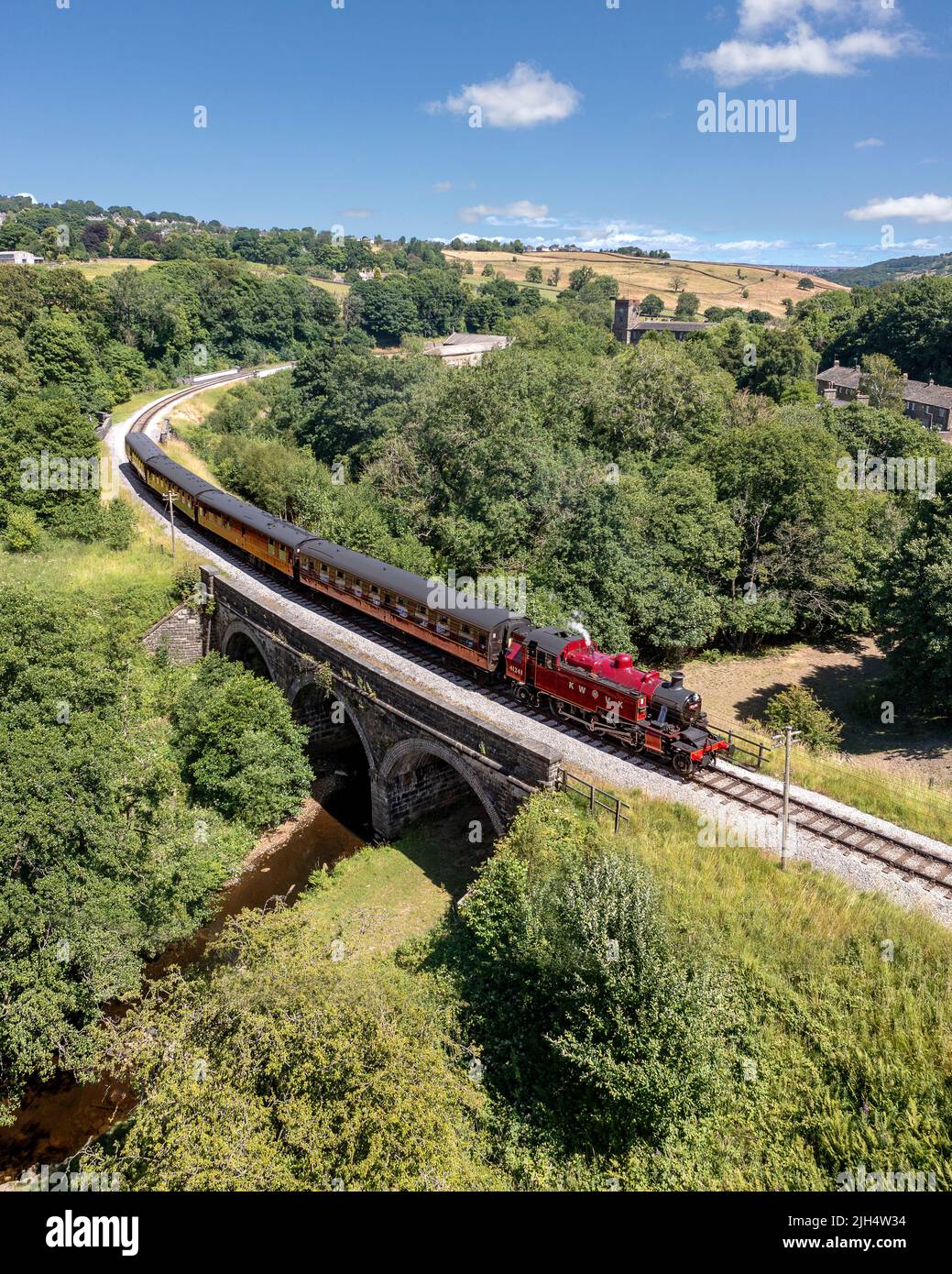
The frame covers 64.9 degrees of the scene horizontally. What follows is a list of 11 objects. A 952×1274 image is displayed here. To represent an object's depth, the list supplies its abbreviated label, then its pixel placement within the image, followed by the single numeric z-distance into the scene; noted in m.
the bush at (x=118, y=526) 45.50
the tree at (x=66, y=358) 65.56
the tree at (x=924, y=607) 29.34
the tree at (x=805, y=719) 28.73
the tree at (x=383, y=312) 117.94
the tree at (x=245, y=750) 30.53
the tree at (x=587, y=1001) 14.83
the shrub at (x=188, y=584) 40.94
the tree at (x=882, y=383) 72.19
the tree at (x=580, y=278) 162.06
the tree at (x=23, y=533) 43.12
